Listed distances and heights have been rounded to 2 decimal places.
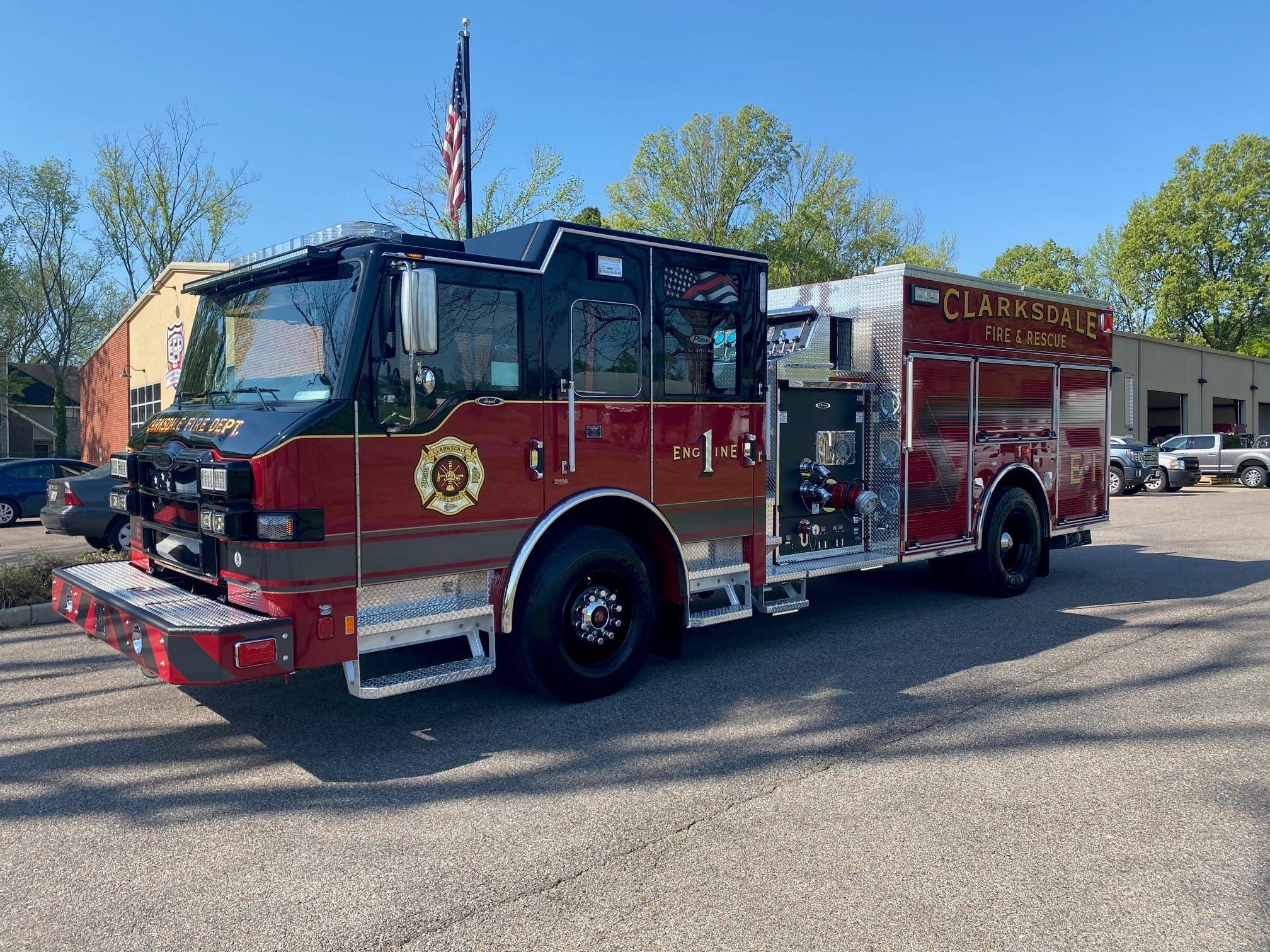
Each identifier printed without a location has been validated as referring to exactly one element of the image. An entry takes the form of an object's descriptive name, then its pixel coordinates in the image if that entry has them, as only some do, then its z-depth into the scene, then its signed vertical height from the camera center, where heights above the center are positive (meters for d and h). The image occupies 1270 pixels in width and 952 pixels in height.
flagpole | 13.09 +4.71
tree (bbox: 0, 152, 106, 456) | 42.34 +8.01
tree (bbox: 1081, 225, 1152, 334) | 50.41 +10.79
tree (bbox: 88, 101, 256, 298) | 39.91 +10.08
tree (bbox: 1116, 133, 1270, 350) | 45.75 +10.06
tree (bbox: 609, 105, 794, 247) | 32.25 +9.47
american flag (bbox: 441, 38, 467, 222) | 12.87 +4.17
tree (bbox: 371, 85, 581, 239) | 21.84 +5.82
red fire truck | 4.50 -0.08
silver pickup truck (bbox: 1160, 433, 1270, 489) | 25.97 -0.34
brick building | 23.34 +2.36
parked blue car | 17.55 -0.70
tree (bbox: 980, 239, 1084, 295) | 71.38 +14.26
